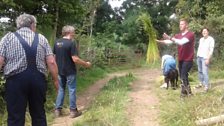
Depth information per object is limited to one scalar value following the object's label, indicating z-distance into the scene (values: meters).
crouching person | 6.11
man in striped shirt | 3.03
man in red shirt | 4.85
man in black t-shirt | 4.48
